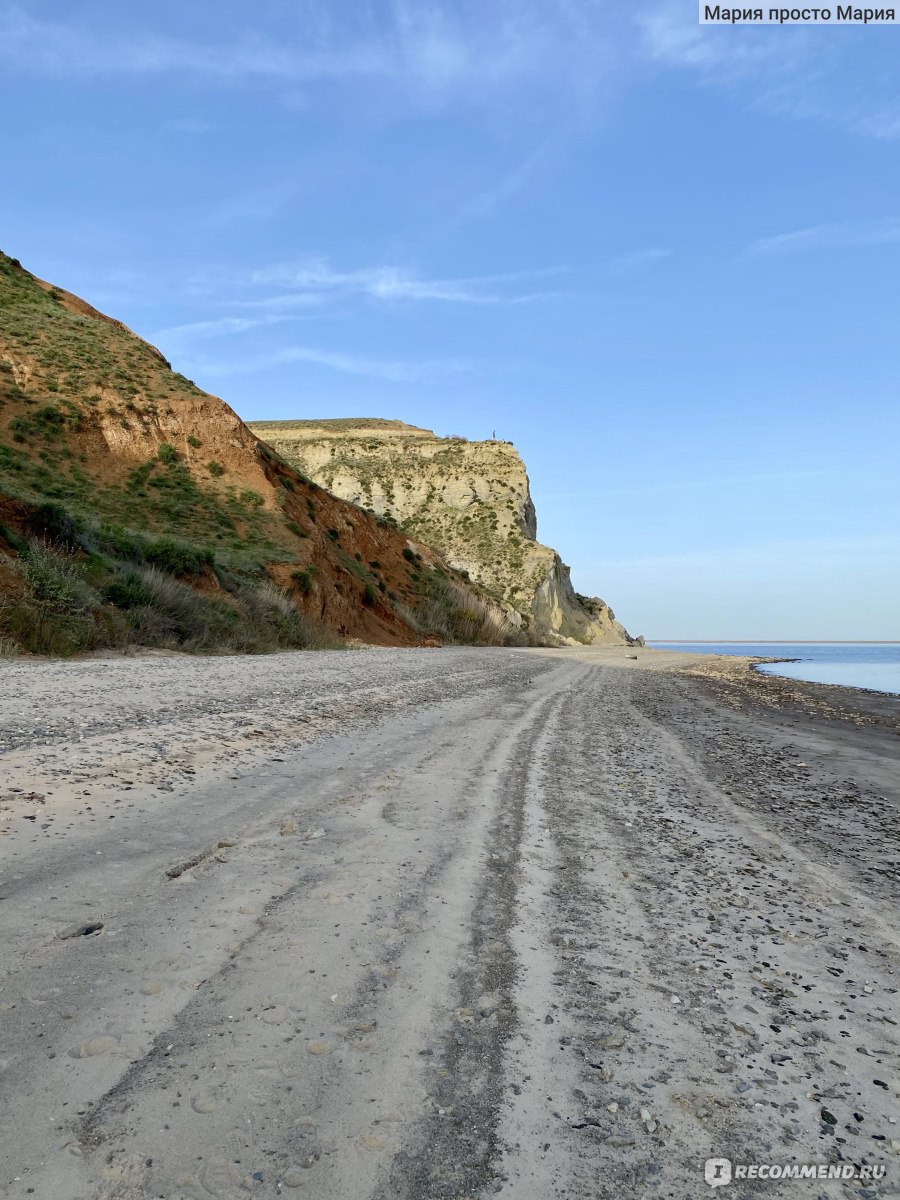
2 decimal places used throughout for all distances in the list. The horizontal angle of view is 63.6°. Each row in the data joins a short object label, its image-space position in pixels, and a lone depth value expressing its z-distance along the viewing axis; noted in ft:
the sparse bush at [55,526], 49.13
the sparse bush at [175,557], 58.49
